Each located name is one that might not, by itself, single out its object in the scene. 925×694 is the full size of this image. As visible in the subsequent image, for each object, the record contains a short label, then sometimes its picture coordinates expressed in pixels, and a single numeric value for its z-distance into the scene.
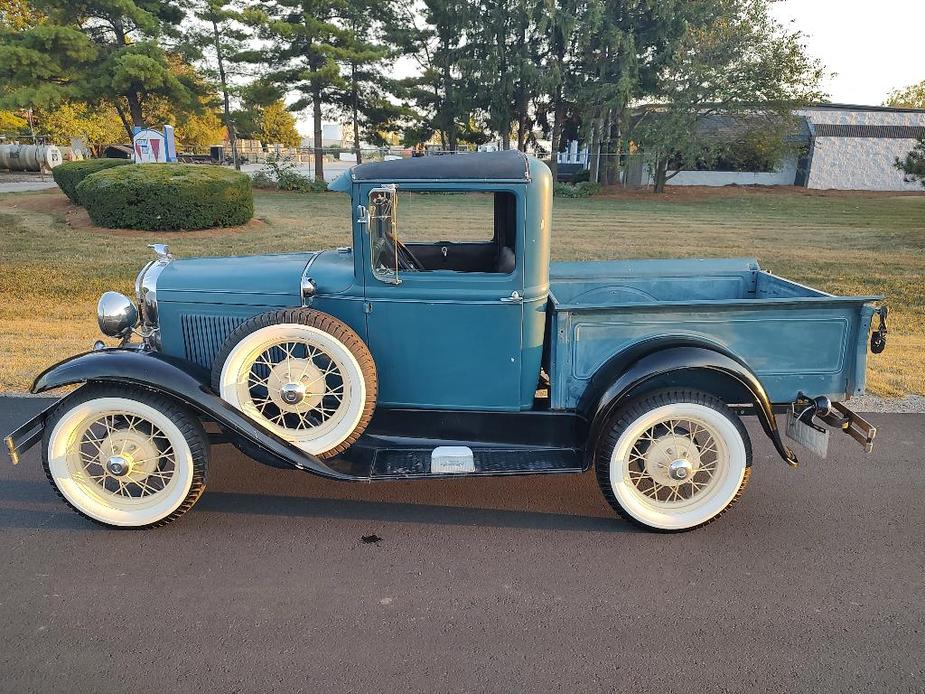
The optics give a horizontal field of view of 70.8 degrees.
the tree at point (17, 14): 31.12
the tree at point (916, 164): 21.14
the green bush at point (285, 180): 26.39
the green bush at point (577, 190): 27.69
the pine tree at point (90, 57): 22.67
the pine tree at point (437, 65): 28.94
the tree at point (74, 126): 36.19
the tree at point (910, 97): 56.00
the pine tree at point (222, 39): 26.19
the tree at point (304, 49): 26.70
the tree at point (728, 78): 25.62
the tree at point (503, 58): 27.44
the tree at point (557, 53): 26.39
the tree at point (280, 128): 50.56
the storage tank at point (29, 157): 29.80
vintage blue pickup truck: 3.39
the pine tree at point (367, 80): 27.95
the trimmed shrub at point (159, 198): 14.17
